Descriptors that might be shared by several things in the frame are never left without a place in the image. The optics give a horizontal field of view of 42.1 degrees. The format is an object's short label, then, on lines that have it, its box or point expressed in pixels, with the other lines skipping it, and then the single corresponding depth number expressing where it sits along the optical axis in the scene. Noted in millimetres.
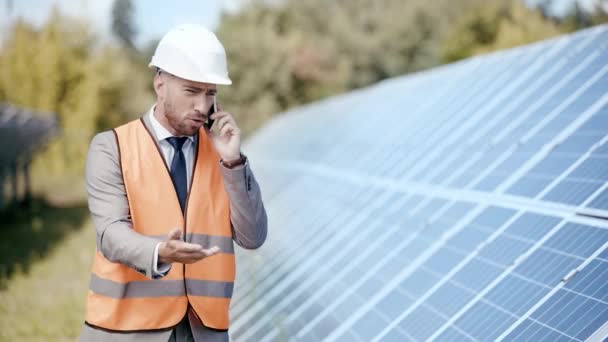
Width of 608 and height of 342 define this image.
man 3252
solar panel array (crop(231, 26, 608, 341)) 4328
